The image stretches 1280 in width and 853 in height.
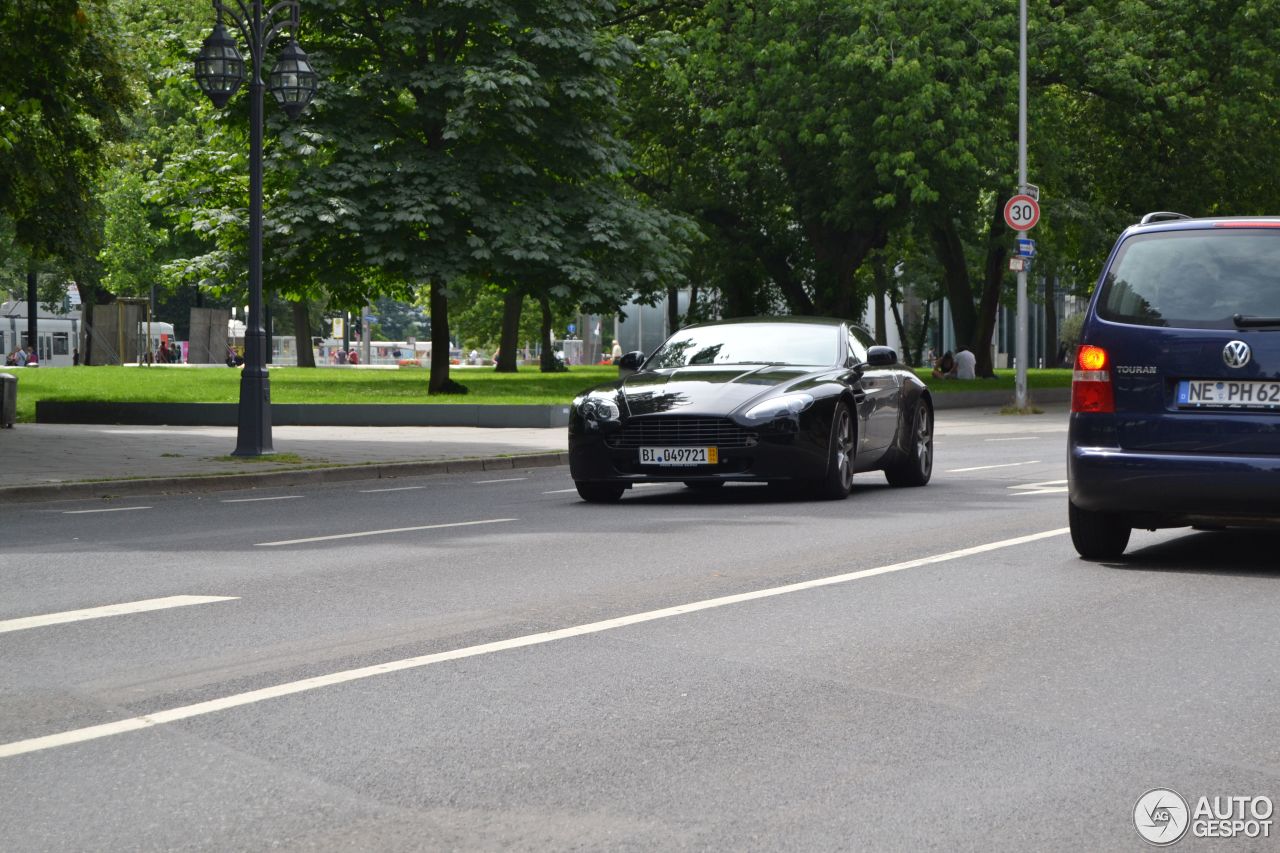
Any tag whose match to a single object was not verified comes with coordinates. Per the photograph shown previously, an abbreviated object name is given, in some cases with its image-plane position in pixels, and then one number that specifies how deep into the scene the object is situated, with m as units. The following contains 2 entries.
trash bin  25.72
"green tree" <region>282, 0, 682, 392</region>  33.78
